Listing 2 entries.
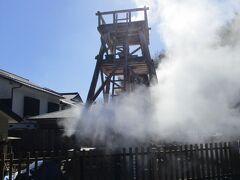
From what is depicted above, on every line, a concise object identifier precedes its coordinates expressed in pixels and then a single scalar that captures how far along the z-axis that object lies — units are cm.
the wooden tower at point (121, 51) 934
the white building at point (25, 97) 1340
